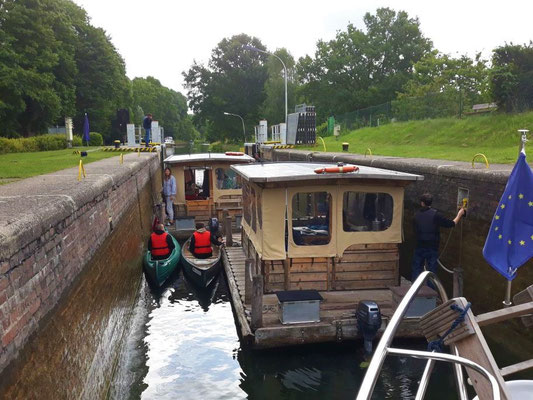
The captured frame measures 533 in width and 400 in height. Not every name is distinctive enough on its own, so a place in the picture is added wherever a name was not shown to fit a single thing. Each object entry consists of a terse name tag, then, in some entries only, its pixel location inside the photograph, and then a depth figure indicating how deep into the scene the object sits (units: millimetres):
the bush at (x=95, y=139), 41094
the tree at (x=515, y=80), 18938
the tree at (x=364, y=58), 46875
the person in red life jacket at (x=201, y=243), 12633
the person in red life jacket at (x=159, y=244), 12586
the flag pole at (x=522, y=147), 4964
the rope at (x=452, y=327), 3574
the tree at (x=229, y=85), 65000
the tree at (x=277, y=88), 59750
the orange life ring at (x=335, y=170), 8516
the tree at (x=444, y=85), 28391
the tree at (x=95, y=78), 48562
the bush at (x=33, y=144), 26692
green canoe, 12296
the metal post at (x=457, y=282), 7816
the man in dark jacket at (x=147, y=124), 28284
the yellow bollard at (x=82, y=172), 9133
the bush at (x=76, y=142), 37228
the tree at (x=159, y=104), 97750
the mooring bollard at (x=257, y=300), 7996
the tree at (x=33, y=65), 32375
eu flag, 5184
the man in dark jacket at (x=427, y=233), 8422
